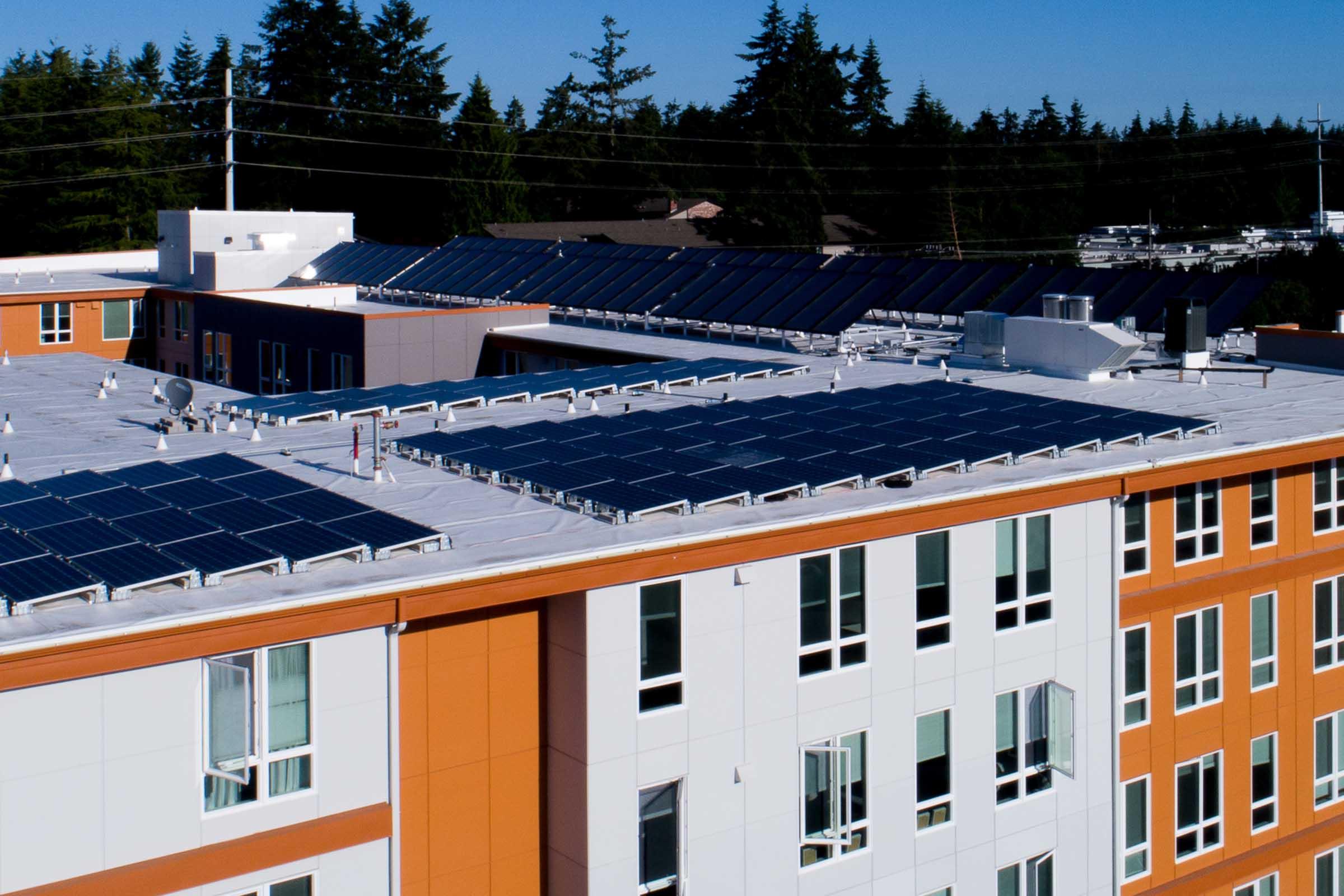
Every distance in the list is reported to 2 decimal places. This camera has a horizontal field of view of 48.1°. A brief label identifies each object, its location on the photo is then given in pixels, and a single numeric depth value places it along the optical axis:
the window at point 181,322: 43.94
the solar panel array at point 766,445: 17.05
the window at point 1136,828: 19.64
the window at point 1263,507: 20.88
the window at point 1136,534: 19.36
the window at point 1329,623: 21.78
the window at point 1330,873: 22.27
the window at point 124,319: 45.88
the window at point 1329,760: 22.11
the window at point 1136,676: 19.38
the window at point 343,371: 34.16
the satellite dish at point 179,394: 22.75
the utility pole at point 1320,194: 89.62
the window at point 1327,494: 21.59
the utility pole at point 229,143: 60.00
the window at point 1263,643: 20.97
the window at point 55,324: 44.47
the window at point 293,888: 13.20
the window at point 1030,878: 18.11
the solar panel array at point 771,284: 32.84
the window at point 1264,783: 21.19
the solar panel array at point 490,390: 23.75
